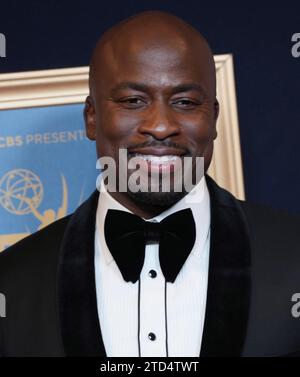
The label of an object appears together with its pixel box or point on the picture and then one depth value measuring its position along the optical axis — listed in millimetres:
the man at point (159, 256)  1505
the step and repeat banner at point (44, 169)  1850
